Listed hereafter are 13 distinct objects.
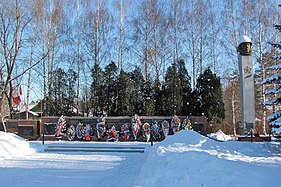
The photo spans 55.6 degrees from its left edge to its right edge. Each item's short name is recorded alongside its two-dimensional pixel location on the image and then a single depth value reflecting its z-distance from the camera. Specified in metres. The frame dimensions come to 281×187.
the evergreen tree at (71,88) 25.94
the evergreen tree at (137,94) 23.78
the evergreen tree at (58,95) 24.98
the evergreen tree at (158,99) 23.55
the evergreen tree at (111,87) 24.24
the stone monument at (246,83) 18.69
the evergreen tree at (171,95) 23.16
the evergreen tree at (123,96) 23.34
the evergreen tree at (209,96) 22.73
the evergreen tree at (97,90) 24.66
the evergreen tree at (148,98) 23.15
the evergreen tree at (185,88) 23.50
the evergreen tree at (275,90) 11.06
